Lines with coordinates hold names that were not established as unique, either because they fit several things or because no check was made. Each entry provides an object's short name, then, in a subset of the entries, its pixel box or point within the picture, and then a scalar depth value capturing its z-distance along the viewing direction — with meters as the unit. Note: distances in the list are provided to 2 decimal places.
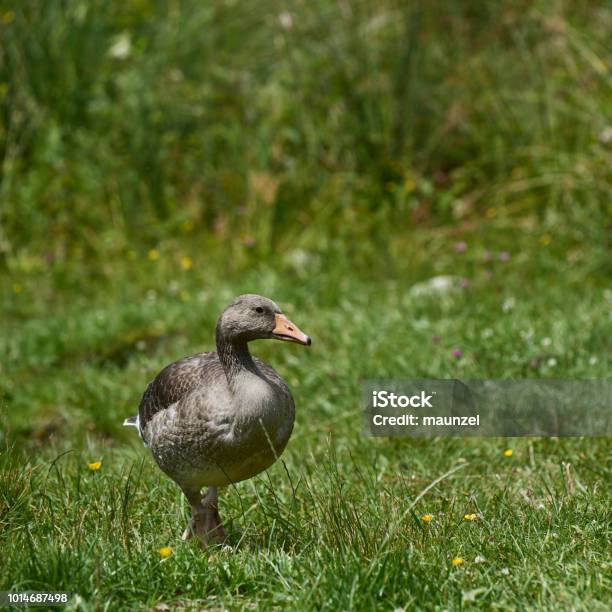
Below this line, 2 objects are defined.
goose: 7.18
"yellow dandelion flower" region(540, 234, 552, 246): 15.86
